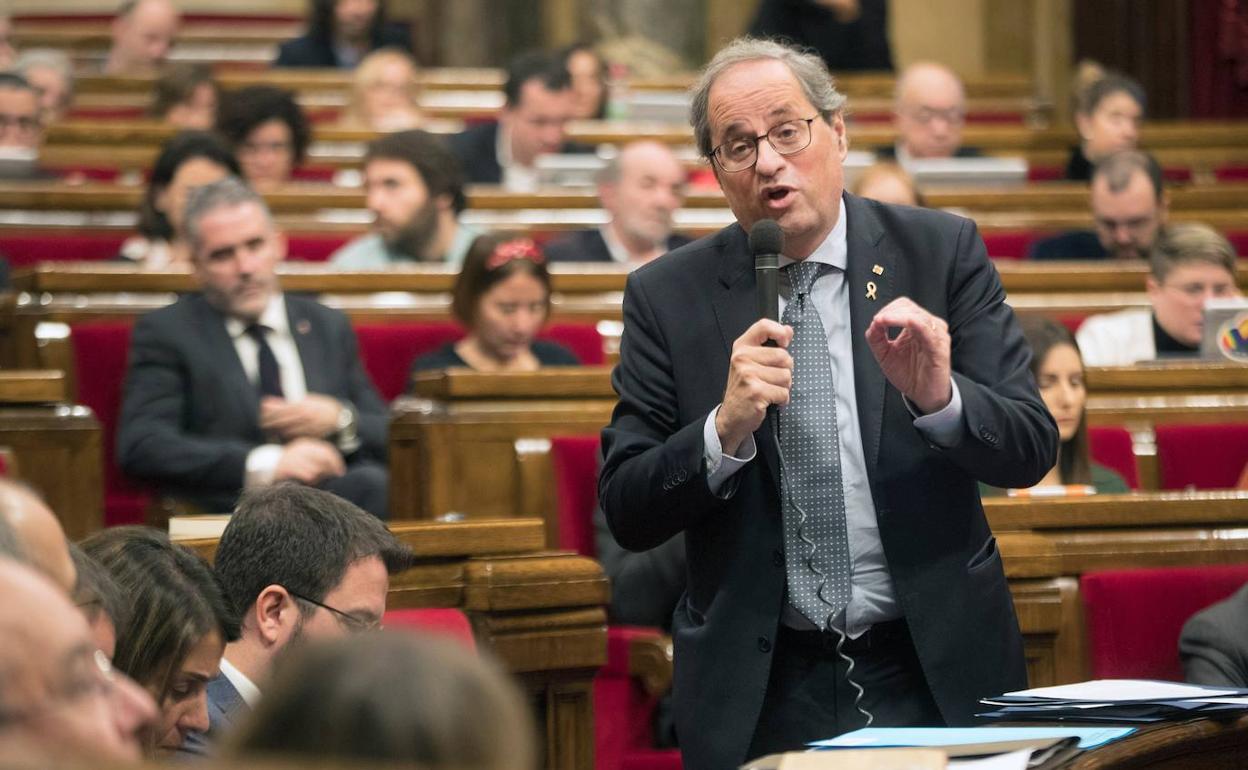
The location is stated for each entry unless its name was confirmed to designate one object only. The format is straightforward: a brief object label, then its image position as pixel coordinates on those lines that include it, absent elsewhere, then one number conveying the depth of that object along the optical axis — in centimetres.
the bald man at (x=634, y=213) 1056
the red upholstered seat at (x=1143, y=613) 558
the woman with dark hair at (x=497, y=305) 837
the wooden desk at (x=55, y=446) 651
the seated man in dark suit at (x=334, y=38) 1653
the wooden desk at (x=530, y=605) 506
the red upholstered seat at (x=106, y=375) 847
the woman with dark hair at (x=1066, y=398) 701
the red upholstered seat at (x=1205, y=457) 751
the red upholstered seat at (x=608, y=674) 600
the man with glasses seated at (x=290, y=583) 412
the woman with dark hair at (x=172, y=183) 966
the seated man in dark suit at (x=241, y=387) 772
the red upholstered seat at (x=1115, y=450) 757
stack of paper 387
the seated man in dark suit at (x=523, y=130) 1274
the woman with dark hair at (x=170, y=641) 382
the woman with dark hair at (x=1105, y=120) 1312
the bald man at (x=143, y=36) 1609
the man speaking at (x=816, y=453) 420
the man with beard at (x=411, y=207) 1012
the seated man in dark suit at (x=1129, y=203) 1070
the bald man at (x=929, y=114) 1305
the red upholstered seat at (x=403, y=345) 908
